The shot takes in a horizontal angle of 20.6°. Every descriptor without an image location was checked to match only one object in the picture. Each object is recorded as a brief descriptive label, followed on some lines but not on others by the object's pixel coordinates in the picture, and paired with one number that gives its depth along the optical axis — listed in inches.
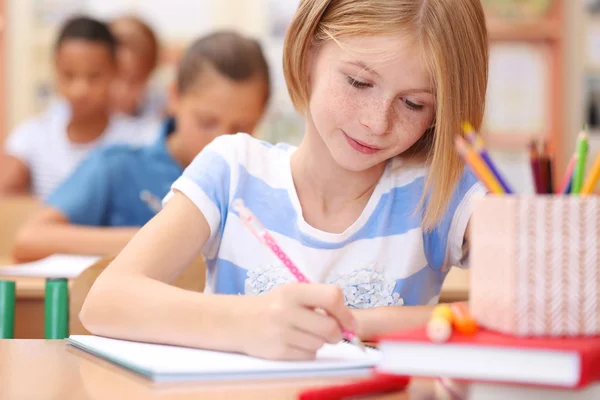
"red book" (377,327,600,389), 44.5
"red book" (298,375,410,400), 46.4
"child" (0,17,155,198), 163.2
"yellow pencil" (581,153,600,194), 46.1
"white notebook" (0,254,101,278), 83.2
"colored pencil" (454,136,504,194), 45.7
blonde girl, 53.0
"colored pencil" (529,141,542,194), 46.4
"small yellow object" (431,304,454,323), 46.3
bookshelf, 225.5
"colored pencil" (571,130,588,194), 46.6
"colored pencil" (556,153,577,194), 47.3
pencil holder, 46.0
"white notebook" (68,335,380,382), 48.7
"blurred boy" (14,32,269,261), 116.6
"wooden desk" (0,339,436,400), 47.1
